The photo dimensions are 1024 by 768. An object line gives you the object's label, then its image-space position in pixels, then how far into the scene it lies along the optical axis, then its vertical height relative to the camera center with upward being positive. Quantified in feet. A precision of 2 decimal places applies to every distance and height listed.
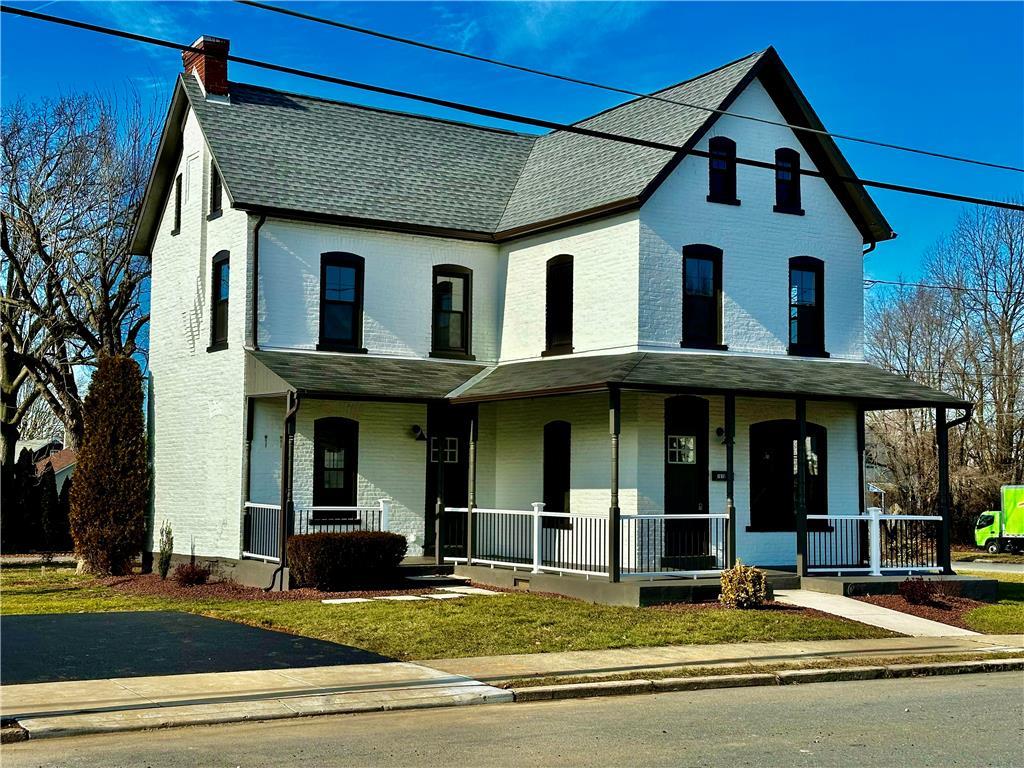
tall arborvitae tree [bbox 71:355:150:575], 84.89 +0.82
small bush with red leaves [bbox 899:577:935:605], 67.10 -5.49
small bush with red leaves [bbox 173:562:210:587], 75.66 -5.44
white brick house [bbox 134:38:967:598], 73.31 +9.63
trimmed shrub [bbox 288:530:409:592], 67.51 -3.84
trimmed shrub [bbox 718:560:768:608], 61.57 -4.90
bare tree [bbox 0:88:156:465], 111.65 +23.19
